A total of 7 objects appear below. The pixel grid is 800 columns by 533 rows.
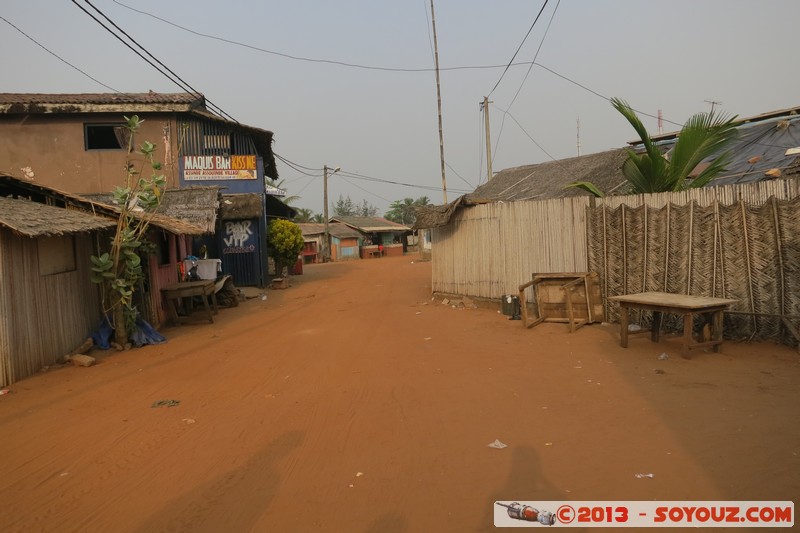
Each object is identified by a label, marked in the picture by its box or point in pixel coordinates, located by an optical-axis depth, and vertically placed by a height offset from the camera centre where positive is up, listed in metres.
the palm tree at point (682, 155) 9.30 +1.40
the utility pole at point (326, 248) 43.04 -0.37
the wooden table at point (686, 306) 7.00 -1.06
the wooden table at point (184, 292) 12.50 -1.03
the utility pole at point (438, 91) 23.80 +6.77
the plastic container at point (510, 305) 11.49 -1.53
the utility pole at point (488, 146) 30.00 +5.26
